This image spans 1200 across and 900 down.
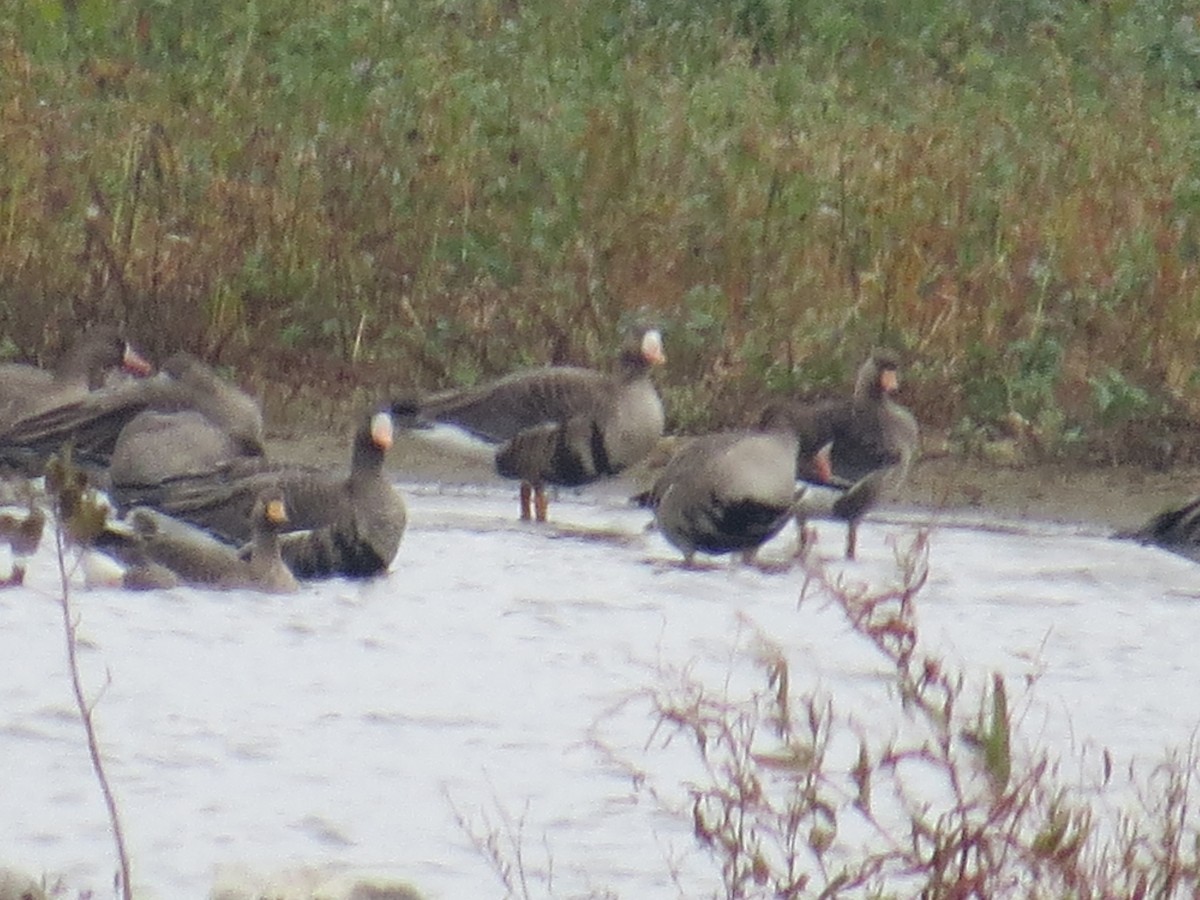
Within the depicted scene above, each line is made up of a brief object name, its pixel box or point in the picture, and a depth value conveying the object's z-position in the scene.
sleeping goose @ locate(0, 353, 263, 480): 21.53
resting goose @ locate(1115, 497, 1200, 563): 19.19
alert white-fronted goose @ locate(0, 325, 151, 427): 22.31
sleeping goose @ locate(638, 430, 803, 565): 19.11
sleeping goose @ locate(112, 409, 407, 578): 19.31
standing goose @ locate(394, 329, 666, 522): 22.55
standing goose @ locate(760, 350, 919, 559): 20.97
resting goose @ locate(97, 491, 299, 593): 18.62
